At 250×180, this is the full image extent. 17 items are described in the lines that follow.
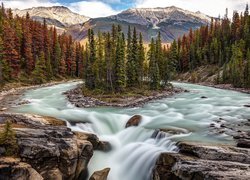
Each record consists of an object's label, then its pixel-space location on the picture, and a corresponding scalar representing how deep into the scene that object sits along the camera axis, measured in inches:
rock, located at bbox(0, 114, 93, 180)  656.4
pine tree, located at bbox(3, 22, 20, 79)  2743.6
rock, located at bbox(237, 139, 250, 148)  779.8
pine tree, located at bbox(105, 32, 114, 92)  2246.1
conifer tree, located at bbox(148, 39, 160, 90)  2559.1
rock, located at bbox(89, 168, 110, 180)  726.5
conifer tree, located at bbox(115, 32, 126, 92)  2240.4
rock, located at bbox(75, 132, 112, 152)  885.3
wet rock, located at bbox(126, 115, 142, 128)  1165.1
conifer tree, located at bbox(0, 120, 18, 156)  628.4
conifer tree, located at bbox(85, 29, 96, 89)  2374.1
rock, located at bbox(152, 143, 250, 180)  570.6
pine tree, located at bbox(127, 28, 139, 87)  2497.5
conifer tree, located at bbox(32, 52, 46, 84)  3024.6
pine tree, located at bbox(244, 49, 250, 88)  2955.2
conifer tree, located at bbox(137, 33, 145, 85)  2684.5
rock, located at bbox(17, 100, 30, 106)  1649.1
